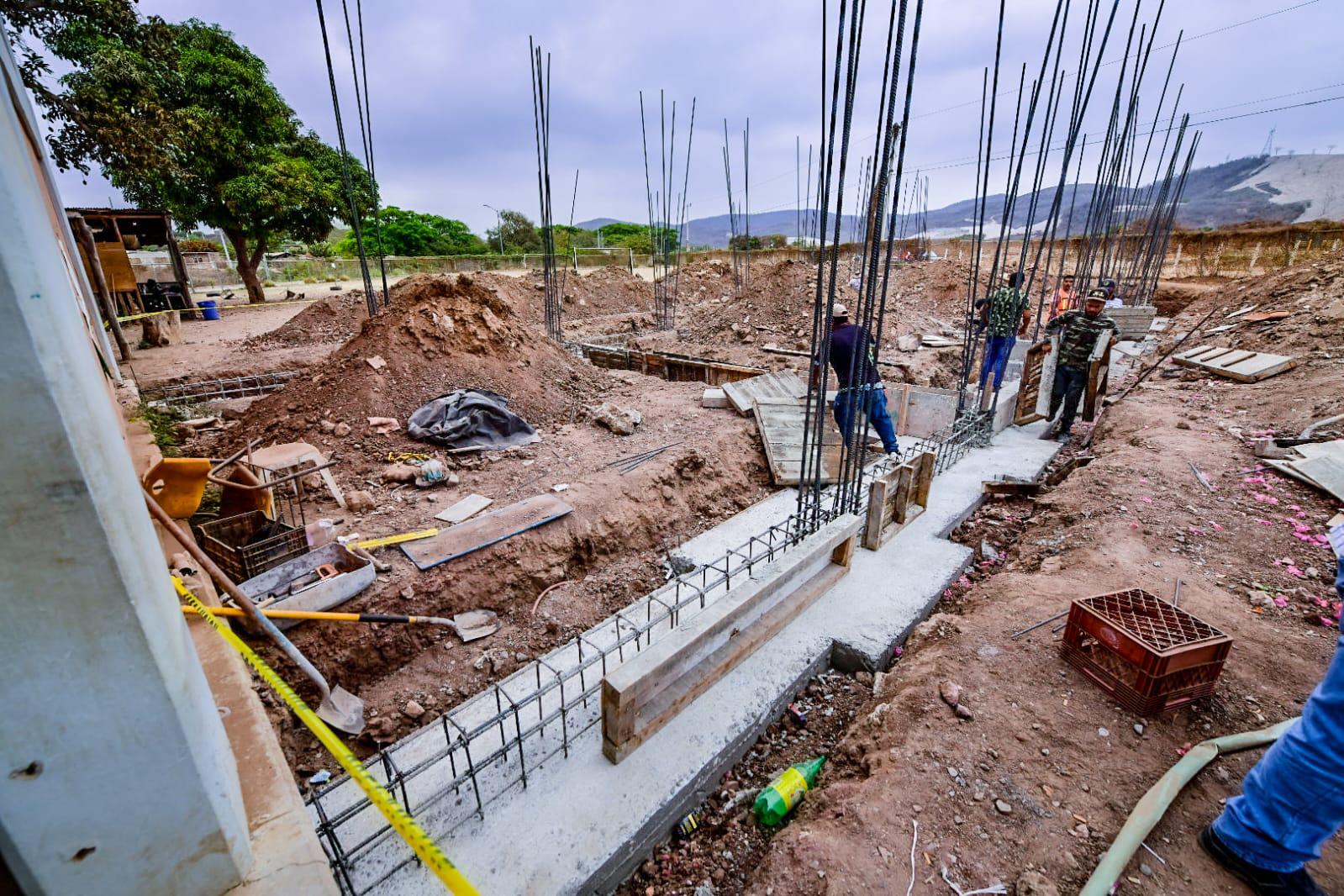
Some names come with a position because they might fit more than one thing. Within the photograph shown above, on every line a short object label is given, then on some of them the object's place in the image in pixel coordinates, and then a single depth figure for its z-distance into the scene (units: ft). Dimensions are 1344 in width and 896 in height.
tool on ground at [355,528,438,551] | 14.57
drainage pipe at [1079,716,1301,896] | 6.24
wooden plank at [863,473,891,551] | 14.42
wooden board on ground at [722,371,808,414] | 25.39
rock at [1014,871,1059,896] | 6.37
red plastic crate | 8.08
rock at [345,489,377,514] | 16.92
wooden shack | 41.88
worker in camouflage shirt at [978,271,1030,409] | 21.99
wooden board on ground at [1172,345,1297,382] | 26.04
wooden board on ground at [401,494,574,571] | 14.55
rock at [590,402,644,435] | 23.53
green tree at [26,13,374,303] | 27.48
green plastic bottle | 8.48
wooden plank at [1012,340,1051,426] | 22.93
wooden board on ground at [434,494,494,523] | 16.61
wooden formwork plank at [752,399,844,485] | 20.72
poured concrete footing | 7.70
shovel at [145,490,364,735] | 6.68
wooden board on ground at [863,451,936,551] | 14.56
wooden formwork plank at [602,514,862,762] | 8.71
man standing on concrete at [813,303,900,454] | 13.48
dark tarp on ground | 21.90
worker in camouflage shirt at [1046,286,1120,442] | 22.08
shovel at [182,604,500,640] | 11.60
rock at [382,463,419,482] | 19.01
